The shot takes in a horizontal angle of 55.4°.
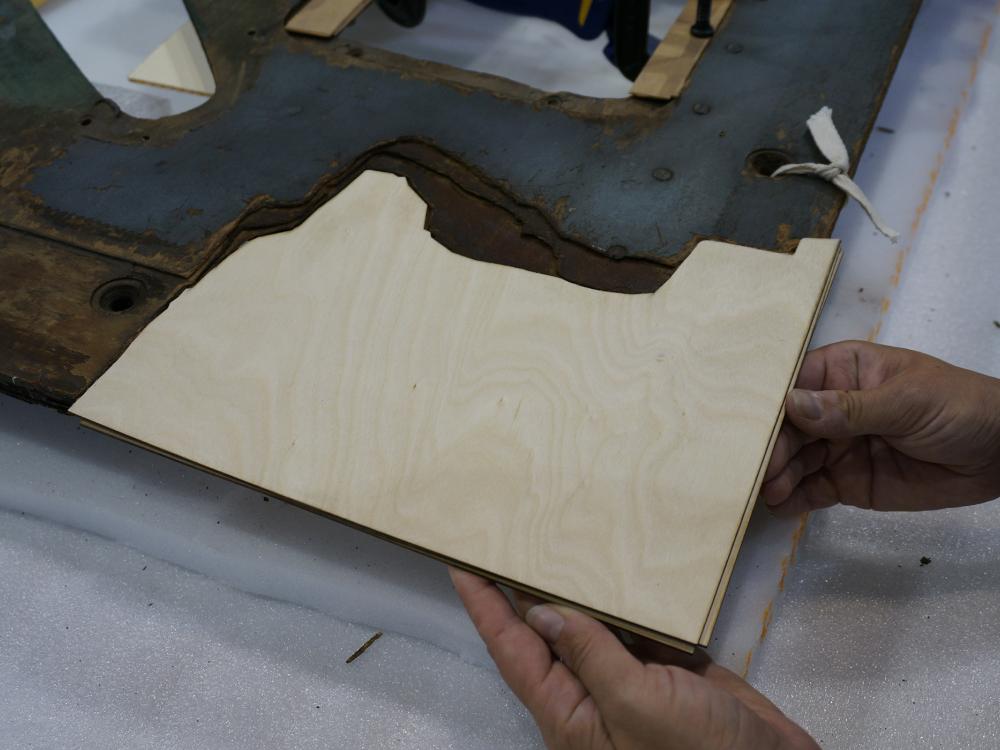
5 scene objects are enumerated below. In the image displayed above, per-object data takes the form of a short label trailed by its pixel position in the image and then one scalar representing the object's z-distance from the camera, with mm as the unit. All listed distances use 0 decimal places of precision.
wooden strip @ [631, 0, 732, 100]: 1436
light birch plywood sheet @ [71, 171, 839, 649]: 974
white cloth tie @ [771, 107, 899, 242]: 1260
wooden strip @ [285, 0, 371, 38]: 1570
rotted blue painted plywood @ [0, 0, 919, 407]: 1225
